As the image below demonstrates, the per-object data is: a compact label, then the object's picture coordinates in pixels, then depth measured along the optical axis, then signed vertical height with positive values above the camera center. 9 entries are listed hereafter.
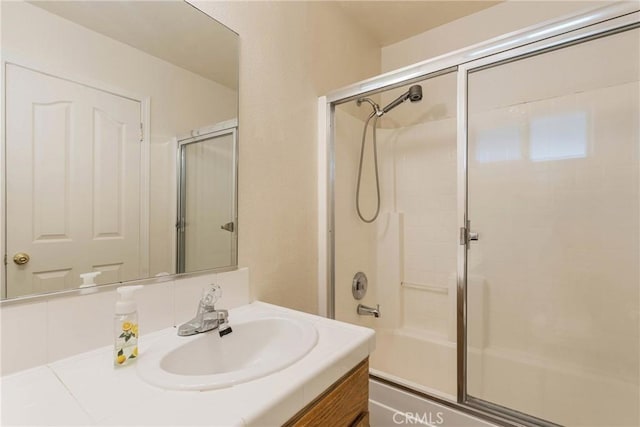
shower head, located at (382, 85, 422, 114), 1.64 +0.65
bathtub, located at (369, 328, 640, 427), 1.25 -0.82
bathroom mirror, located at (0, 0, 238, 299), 0.67 +0.19
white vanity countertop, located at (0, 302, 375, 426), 0.49 -0.33
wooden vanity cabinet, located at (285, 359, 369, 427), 0.61 -0.43
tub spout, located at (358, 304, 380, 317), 1.85 -0.60
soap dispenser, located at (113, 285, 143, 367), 0.65 -0.25
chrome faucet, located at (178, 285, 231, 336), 0.84 -0.30
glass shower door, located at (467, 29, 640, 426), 1.38 -0.11
